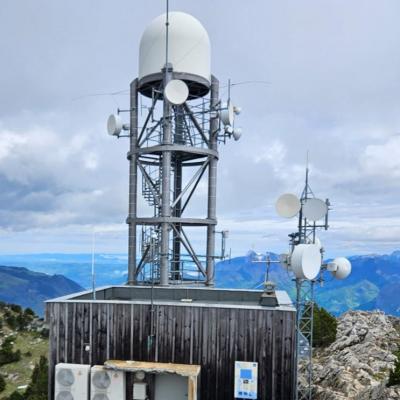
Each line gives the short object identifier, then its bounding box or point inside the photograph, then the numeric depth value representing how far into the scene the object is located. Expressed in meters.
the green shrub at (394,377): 13.88
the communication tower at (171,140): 22.42
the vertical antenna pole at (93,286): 15.34
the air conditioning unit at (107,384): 13.11
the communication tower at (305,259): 14.79
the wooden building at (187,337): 12.83
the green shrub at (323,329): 28.28
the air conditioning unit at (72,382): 13.27
